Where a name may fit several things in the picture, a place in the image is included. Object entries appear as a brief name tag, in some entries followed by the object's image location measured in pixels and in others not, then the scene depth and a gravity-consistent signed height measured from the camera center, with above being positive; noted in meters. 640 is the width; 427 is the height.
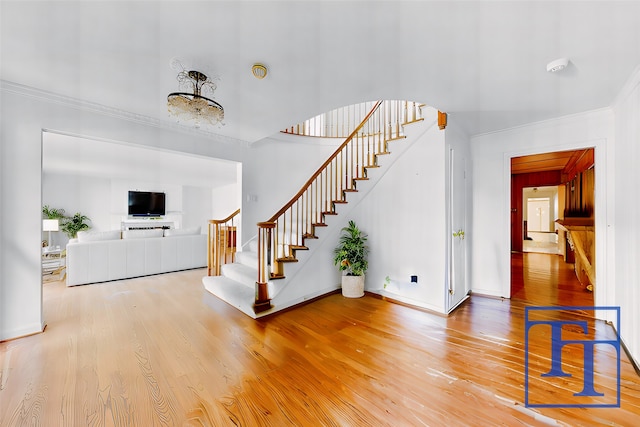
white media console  8.13 -0.34
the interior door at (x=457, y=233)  3.15 -0.25
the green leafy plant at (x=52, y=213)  6.86 +0.02
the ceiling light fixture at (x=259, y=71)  2.15 +1.33
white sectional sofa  4.15 -0.77
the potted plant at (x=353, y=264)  3.72 -0.78
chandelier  2.09 +0.99
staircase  3.06 -0.48
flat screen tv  8.26 +0.39
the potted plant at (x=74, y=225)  7.15 -0.33
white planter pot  3.73 -1.12
